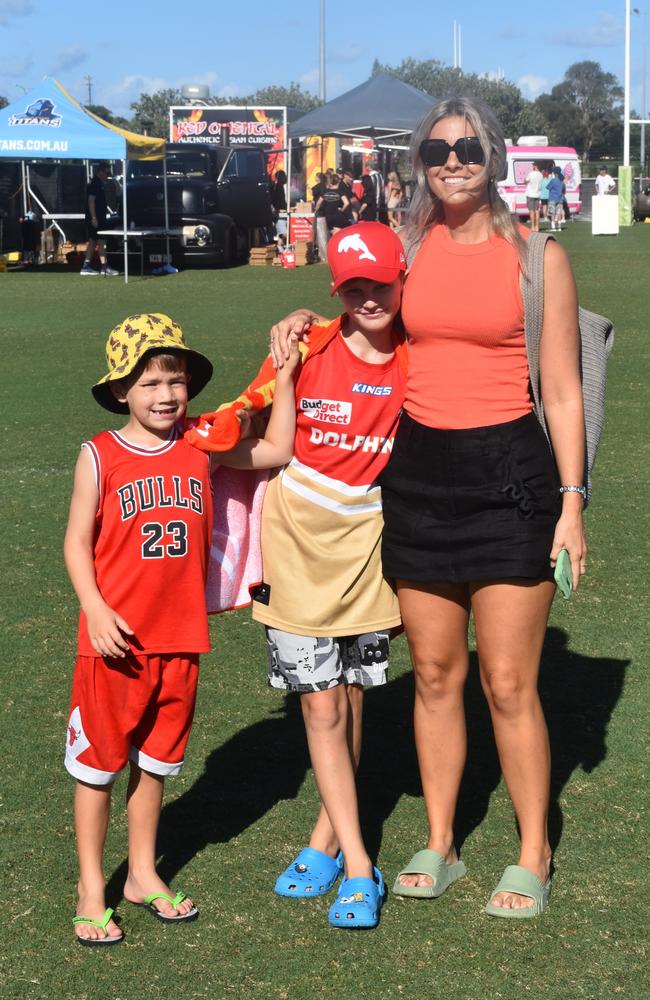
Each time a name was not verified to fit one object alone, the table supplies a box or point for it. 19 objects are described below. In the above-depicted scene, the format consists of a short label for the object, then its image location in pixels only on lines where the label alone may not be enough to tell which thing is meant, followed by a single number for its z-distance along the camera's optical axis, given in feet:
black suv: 81.97
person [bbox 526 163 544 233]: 124.57
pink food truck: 156.66
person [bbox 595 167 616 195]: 138.10
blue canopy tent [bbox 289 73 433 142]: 94.68
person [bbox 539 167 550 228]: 126.00
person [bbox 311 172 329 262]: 88.17
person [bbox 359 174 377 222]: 94.38
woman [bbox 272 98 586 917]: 10.38
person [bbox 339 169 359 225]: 91.15
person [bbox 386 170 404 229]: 103.09
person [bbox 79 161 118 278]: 77.15
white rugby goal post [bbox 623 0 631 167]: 172.79
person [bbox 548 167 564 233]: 125.49
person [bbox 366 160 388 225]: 95.85
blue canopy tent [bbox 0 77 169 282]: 70.08
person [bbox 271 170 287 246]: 100.78
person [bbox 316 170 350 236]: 88.03
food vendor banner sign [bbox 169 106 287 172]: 140.67
